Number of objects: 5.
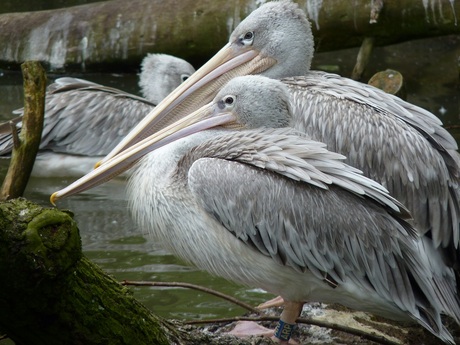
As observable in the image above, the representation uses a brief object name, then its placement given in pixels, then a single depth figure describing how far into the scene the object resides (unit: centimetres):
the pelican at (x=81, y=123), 1499
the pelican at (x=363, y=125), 917
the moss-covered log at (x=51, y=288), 484
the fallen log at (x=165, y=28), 1703
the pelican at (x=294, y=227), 808
